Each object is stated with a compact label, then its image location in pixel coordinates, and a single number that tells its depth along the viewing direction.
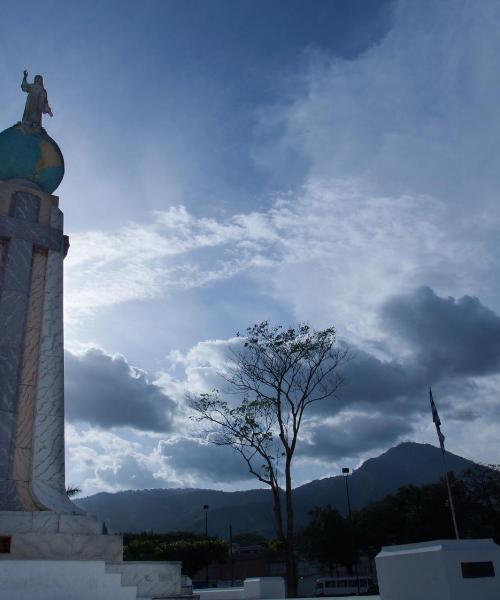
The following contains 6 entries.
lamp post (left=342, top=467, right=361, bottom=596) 37.36
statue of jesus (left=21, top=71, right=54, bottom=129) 18.36
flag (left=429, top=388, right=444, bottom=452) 20.45
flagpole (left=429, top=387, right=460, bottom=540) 20.38
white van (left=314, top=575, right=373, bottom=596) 35.66
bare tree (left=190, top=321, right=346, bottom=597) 24.45
